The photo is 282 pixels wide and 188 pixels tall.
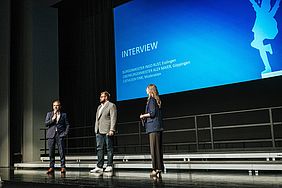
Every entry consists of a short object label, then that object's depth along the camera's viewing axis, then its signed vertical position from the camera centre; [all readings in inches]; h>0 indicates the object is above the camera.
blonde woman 200.8 +9.9
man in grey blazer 232.7 +12.2
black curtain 376.5 +91.4
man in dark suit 254.5 +13.4
